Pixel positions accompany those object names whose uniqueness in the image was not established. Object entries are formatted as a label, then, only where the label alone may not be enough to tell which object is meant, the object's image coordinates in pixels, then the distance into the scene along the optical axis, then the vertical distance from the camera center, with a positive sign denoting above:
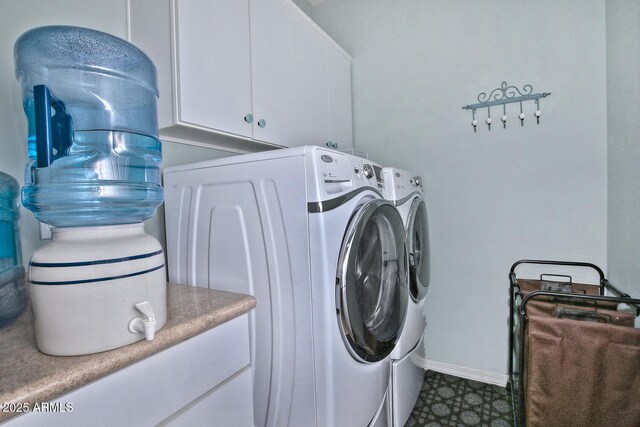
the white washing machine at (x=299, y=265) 1.04 -0.21
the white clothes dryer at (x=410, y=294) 1.54 -0.50
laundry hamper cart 1.14 -0.64
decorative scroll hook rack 1.94 +0.68
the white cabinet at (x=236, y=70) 1.26 +0.68
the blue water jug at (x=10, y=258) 0.85 -0.13
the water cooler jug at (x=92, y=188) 0.66 +0.07
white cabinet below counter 0.61 -0.43
